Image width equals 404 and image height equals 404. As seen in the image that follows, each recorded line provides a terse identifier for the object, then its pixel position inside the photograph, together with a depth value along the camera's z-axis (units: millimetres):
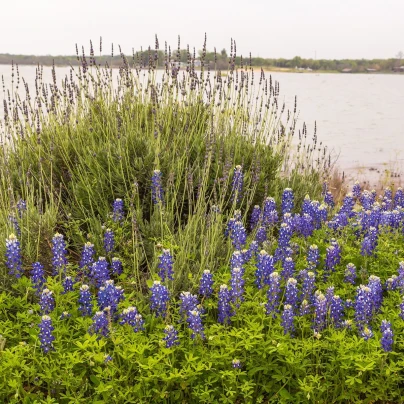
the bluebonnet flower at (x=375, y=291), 3419
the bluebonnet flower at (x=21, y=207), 4332
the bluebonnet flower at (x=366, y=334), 3090
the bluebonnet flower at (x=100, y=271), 3635
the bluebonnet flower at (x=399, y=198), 5508
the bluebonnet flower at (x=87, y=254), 3858
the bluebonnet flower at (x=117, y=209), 4379
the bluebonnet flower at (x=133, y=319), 3137
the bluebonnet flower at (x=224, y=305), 3277
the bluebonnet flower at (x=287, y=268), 3655
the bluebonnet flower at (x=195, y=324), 3066
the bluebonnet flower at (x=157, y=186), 4085
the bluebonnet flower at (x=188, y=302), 3208
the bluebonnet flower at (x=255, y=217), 4855
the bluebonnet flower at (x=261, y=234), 4386
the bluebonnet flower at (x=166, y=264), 3428
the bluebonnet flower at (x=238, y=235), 3934
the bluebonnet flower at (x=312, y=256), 3770
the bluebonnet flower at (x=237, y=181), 4396
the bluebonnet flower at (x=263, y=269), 3521
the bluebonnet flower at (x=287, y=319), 3154
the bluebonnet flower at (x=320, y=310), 3174
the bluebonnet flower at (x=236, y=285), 3291
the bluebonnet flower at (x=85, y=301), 3406
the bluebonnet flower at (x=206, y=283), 3494
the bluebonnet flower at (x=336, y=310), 3338
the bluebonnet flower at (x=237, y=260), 3424
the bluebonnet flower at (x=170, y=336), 2998
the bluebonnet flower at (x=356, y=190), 5797
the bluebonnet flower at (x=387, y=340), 3020
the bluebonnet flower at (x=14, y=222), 4145
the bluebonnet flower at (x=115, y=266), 3895
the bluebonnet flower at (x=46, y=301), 3295
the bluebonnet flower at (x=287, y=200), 4699
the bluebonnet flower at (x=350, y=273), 3727
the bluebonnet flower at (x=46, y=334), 3066
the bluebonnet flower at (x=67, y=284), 3652
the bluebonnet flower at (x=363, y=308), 3232
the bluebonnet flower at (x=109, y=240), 4113
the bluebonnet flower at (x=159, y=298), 3238
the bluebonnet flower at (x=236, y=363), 2943
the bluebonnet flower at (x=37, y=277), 3596
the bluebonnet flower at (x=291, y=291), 3365
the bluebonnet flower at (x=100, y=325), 3133
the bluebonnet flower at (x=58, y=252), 3648
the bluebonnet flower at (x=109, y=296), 3342
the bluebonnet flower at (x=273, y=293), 3250
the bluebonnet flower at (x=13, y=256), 3533
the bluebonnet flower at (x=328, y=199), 5492
